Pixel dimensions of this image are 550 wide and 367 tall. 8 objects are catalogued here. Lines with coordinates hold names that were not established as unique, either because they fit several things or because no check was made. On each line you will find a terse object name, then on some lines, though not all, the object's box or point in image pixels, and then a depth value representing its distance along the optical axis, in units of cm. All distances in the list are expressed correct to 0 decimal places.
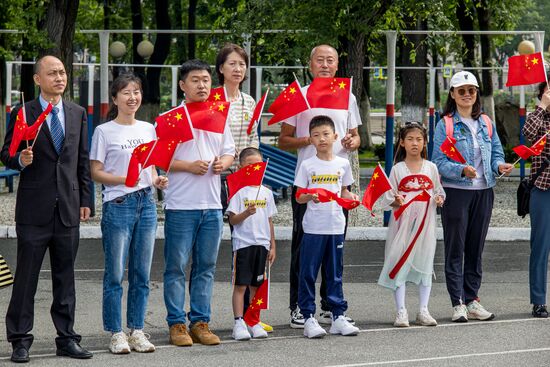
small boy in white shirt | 1414
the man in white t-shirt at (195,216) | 1368
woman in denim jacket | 1527
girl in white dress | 1507
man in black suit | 1279
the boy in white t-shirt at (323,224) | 1430
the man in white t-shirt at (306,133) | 1476
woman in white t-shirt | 1323
